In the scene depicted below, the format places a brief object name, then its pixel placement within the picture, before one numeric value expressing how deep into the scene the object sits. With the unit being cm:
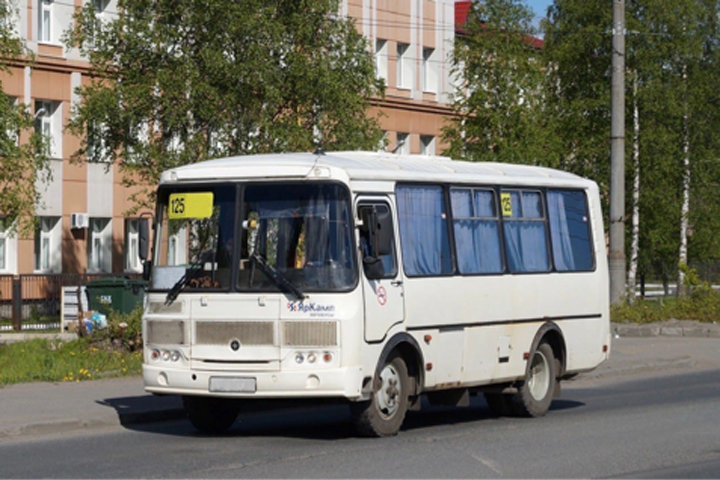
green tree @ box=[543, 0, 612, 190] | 5391
